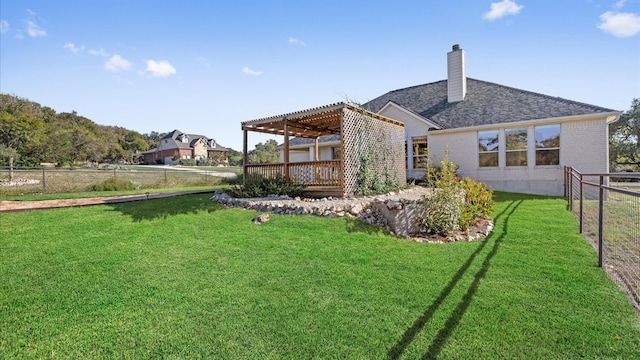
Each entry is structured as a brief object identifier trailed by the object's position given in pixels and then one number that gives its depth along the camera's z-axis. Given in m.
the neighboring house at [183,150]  52.81
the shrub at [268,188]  8.88
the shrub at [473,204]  6.60
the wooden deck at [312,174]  8.76
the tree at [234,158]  50.40
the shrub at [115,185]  13.33
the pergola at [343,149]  8.24
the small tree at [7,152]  24.29
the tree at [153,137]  72.06
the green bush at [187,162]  46.12
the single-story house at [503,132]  11.14
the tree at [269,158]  22.31
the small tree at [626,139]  27.12
